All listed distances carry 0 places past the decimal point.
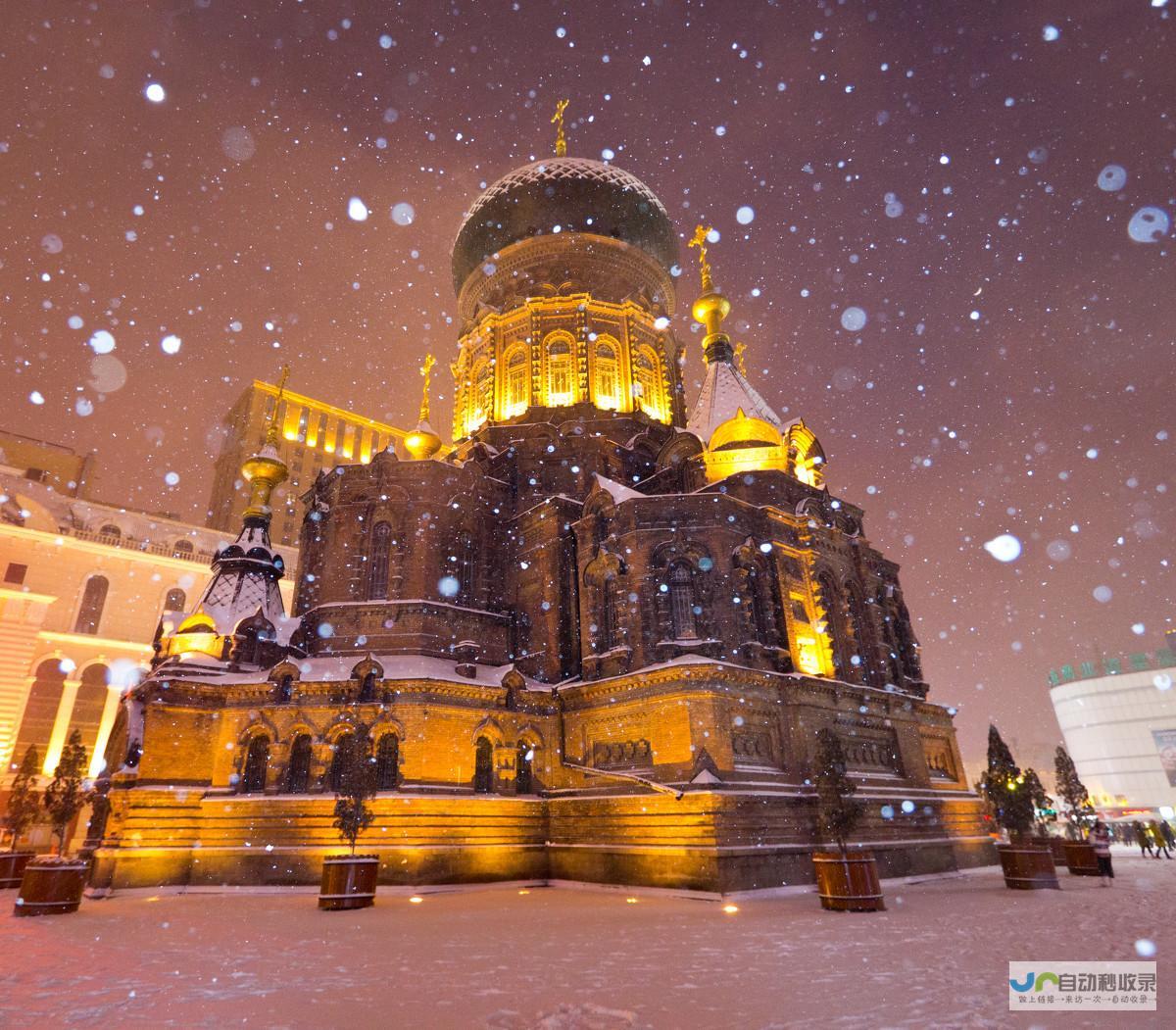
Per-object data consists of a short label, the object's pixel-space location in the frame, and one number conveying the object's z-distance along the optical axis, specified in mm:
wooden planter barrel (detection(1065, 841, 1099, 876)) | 18109
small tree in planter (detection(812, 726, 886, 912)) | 12914
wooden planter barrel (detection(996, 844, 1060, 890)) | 15469
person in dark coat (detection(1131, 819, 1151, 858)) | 26575
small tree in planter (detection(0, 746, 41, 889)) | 23078
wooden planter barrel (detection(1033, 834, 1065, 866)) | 19091
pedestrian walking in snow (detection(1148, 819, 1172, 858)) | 26469
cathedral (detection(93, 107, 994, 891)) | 18938
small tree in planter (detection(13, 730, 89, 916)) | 13219
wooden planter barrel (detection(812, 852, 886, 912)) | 12891
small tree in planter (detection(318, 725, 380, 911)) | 14289
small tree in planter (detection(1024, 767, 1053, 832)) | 20312
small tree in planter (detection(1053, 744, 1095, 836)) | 24031
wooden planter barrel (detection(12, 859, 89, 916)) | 13203
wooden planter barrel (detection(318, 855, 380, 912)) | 14219
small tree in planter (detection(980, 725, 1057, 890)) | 15539
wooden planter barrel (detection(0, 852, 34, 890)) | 17844
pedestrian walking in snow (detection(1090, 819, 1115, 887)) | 17031
